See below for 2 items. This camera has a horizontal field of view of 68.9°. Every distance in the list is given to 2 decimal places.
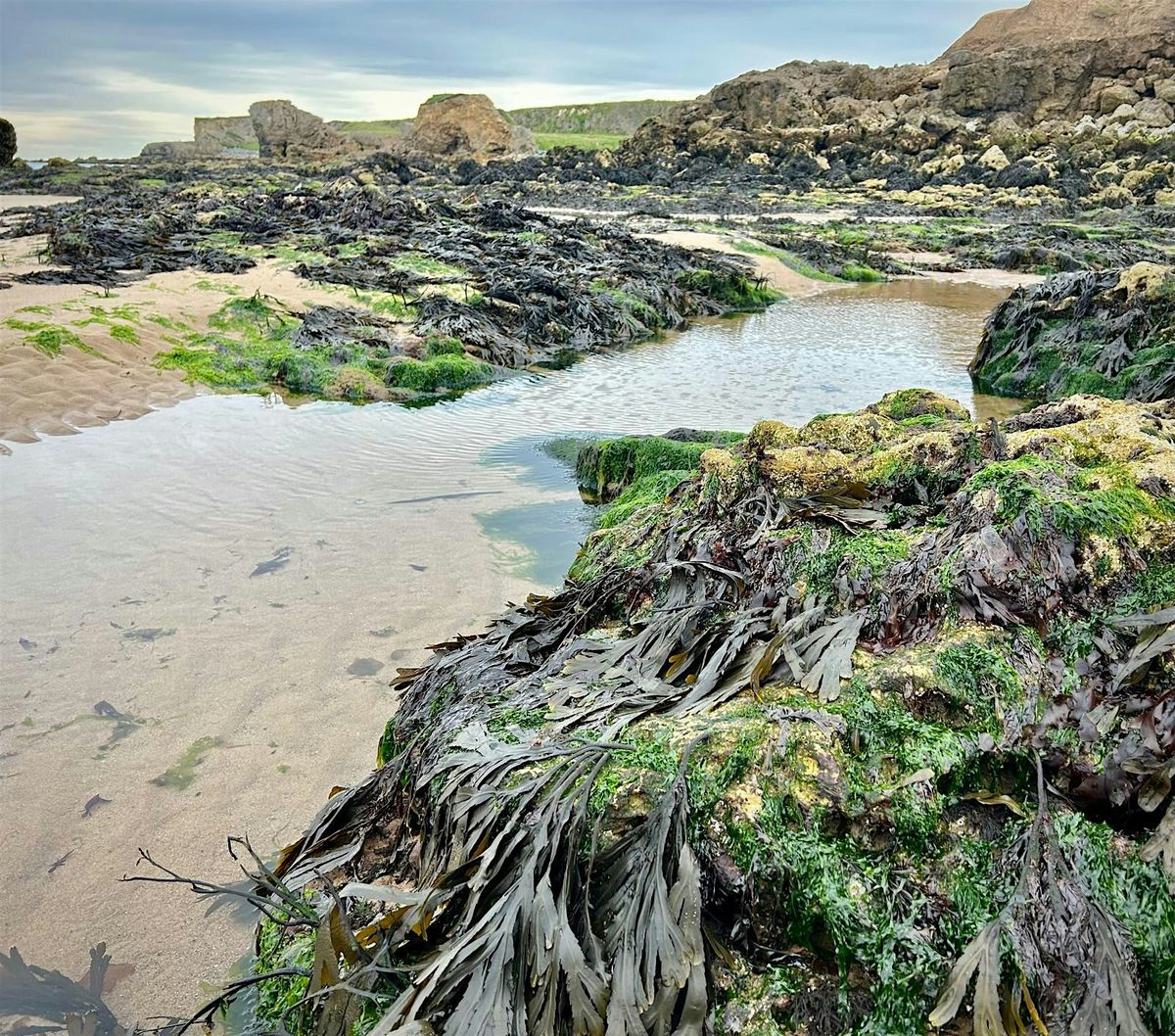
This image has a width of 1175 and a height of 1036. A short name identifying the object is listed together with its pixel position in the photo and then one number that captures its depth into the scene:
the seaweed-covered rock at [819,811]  1.47
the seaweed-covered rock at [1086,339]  6.83
